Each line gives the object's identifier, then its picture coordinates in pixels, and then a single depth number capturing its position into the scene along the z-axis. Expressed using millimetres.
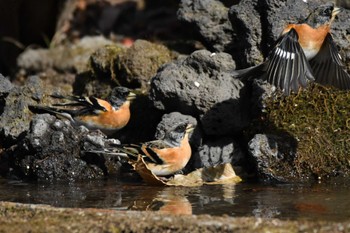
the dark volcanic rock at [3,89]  15555
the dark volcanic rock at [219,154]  14234
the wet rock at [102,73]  16984
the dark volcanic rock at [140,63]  16437
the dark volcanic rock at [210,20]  15836
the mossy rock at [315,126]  13516
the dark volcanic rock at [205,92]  14383
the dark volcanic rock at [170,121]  14391
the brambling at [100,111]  15094
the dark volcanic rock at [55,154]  13961
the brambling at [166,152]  13570
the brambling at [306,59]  13070
